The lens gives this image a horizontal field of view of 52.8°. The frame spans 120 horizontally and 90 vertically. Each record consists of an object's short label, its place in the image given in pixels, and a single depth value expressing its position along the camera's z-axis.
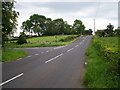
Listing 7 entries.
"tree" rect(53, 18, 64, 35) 62.85
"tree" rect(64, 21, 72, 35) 66.94
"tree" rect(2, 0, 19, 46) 12.48
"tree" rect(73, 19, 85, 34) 76.23
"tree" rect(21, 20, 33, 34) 69.81
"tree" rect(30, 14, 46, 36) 69.03
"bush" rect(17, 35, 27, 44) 31.22
